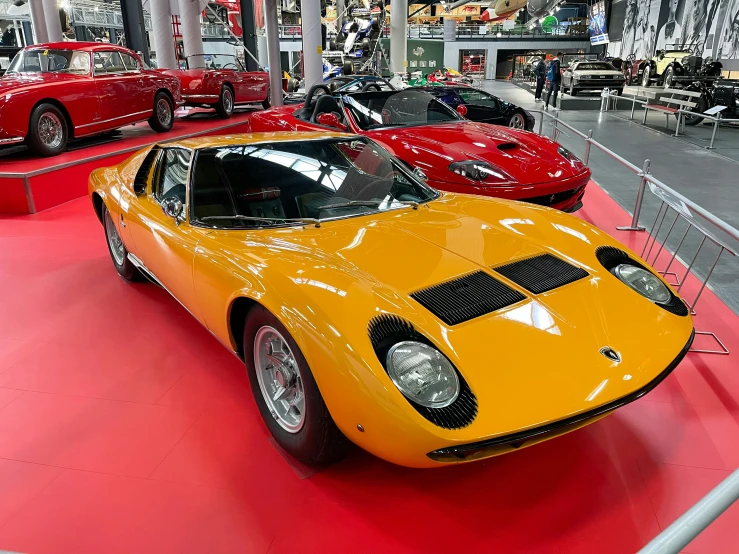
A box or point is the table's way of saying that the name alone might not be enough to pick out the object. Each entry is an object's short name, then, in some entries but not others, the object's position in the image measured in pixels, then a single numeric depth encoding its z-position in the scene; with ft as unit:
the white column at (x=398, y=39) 71.05
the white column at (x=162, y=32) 44.09
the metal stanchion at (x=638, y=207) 14.22
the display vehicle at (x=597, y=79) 53.31
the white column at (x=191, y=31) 44.62
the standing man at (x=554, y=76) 45.30
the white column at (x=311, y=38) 41.88
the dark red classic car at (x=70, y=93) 20.52
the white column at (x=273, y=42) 44.80
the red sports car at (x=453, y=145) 14.75
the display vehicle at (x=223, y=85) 35.14
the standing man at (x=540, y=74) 52.70
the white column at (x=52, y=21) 45.68
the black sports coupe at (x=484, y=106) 28.55
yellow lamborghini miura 5.33
